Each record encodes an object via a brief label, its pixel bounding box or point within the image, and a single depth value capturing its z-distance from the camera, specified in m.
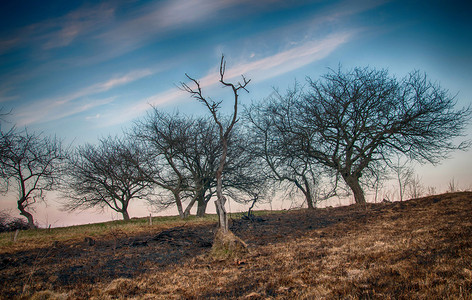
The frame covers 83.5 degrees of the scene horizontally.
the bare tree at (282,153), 18.59
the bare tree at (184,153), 21.23
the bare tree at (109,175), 21.97
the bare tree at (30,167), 22.12
